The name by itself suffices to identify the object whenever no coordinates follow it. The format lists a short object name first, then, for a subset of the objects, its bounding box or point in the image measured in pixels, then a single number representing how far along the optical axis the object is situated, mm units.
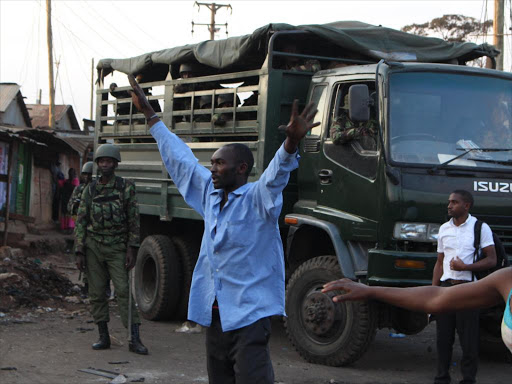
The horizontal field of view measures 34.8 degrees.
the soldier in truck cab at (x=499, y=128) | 7238
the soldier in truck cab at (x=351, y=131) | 7180
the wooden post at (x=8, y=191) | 16406
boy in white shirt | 6312
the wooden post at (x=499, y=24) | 17984
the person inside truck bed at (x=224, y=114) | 8641
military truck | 6879
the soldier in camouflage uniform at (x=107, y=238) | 7789
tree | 32219
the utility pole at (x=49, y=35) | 29734
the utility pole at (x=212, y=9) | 43094
